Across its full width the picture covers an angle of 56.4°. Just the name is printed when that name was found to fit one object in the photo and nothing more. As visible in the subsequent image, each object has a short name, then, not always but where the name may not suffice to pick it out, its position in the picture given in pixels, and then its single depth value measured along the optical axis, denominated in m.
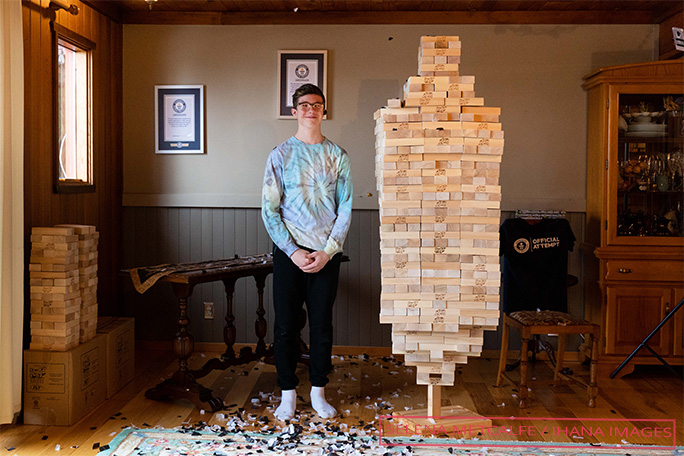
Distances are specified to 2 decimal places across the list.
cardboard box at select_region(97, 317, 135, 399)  3.47
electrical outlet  4.46
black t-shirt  3.94
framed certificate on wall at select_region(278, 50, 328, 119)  4.29
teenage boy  3.10
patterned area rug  2.76
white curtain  2.91
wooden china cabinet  3.91
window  3.62
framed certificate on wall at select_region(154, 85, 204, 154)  4.37
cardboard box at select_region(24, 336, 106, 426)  3.06
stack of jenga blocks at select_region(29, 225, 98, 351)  3.08
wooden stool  3.36
